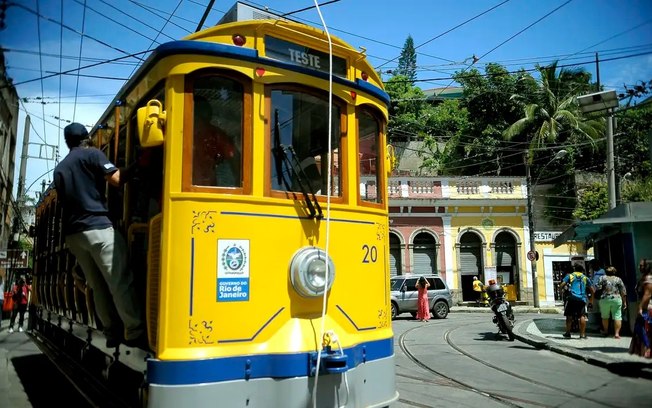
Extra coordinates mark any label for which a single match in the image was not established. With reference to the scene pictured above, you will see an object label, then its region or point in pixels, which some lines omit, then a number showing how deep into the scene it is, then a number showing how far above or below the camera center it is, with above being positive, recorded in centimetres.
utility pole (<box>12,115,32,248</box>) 1659 +424
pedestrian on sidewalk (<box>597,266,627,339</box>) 1122 -65
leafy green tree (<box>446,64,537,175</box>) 3080 +876
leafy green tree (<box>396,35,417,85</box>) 5631 +2586
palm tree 2858 +841
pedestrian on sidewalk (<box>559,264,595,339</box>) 1148 -73
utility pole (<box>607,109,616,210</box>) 1593 +312
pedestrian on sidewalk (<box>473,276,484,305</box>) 2427 -98
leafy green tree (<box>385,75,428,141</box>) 3666 +1145
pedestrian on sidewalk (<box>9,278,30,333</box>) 1597 -103
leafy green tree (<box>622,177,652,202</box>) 2490 +368
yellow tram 364 +34
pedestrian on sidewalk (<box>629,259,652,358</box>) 833 -97
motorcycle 1239 -107
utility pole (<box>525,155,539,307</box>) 2344 +113
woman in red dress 1775 -118
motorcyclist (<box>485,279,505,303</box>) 1287 -61
